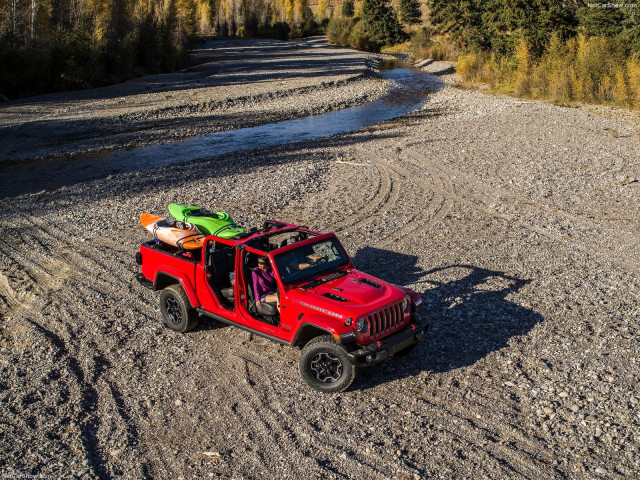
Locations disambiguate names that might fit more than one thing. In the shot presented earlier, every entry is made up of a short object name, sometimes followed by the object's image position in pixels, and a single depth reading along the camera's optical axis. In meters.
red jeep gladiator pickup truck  7.96
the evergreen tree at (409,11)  81.44
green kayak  10.43
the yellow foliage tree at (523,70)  39.28
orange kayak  10.32
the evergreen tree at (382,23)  83.94
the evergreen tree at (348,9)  103.06
